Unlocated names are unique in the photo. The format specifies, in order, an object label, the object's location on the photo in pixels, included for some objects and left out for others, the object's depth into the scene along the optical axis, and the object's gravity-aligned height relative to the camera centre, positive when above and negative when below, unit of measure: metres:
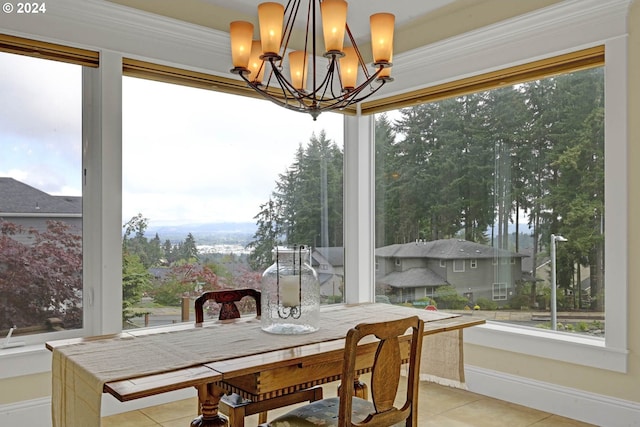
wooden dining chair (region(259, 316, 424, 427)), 1.78 -0.64
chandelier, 2.06 +0.71
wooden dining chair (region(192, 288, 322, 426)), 2.33 -0.86
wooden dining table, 1.68 -0.52
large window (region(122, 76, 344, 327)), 3.42 +0.16
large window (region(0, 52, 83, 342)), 2.91 +0.11
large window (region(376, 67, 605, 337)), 3.16 +0.13
